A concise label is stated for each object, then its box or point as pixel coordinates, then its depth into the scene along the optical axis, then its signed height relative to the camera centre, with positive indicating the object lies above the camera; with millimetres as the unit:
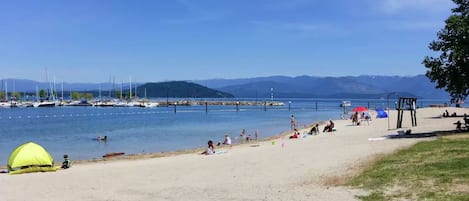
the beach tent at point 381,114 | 63081 -2082
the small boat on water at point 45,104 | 154625 -486
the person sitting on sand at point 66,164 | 23830 -3032
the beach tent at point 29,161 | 21688 -2629
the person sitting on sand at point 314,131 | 40606 -2687
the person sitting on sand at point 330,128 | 42800 -2573
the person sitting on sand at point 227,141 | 37156 -3137
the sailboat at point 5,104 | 156125 -376
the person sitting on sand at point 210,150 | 28244 -2893
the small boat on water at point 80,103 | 169238 -364
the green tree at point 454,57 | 26578 +2250
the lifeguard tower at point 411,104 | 39156 -477
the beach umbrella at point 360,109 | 47575 -1045
